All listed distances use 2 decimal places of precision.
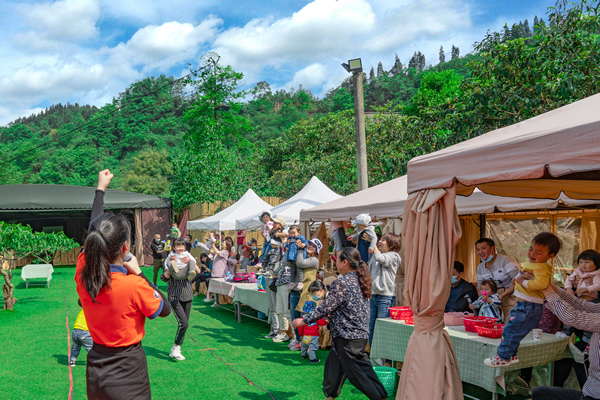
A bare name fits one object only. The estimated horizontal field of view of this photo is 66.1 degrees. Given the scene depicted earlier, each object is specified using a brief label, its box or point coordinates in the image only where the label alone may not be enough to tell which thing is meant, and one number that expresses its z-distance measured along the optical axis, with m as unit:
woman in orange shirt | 2.56
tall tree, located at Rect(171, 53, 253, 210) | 24.50
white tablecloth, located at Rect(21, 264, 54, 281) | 15.89
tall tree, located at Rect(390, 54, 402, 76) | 144.25
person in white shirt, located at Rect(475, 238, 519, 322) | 5.88
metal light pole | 10.52
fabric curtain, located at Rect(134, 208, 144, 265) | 24.91
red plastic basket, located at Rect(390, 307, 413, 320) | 5.46
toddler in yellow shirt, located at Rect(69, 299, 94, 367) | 6.21
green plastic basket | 4.97
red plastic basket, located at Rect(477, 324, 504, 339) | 4.57
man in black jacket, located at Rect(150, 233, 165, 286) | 15.10
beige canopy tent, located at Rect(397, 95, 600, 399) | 2.86
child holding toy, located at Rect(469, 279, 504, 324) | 5.64
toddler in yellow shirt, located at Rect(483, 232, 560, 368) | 3.28
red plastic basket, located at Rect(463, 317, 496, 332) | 4.80
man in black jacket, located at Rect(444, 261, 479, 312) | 6.24
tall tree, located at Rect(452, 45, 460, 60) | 148.12
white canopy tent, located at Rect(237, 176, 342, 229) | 11.57
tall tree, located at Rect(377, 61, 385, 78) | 159.62
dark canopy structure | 23.37
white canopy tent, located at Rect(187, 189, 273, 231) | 14.09
